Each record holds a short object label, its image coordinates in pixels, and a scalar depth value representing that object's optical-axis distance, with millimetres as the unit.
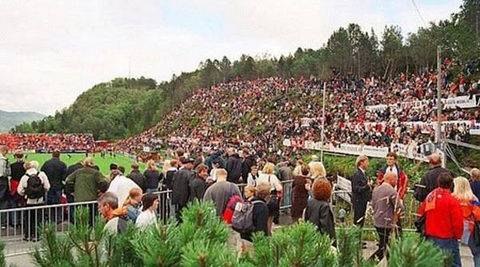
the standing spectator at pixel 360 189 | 9625
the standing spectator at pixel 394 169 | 9227
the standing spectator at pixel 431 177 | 8289
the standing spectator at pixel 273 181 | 8861
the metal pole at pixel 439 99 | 15026
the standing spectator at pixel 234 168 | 13227
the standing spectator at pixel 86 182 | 10302
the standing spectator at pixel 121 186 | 9016
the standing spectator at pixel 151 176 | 12234
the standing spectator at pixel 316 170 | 9554
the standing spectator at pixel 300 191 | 10555
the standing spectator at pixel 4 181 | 10314
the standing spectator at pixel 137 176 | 11305
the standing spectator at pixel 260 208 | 7057
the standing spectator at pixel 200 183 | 10023
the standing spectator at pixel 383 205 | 8094
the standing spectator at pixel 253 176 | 12136
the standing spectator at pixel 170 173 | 12129
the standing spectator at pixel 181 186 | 10641
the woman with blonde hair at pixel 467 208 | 7289
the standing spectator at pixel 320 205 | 6355
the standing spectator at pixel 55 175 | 10891
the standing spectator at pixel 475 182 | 8750
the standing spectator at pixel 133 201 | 6615
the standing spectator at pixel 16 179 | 10703
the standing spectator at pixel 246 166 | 13672
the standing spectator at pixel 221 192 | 8328
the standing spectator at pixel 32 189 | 10133
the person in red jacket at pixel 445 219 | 6703
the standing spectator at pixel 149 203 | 6145
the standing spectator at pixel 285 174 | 13749
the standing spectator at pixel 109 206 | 5486
